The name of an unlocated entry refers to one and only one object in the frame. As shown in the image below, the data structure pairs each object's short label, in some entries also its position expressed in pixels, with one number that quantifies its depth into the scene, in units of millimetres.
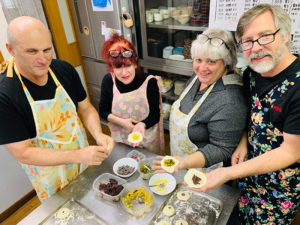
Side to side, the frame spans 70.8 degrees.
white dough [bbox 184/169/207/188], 1171
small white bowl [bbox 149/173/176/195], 1273
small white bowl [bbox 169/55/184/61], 2720
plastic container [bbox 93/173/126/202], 1242
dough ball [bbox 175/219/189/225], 1113
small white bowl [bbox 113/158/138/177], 1464
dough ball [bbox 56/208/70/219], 1186
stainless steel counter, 1160
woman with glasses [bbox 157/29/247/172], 1295
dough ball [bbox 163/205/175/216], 1161
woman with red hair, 1730
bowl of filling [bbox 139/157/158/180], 1369
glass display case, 2465
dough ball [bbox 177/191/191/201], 1232
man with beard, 1045
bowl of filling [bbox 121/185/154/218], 1170
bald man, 1180
